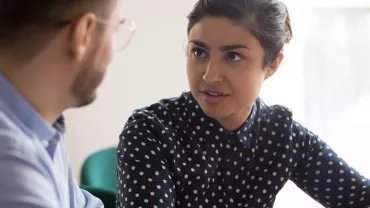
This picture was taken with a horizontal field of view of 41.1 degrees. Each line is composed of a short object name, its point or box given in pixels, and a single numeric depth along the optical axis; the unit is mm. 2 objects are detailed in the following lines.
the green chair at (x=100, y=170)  1900
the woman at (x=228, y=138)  1203
